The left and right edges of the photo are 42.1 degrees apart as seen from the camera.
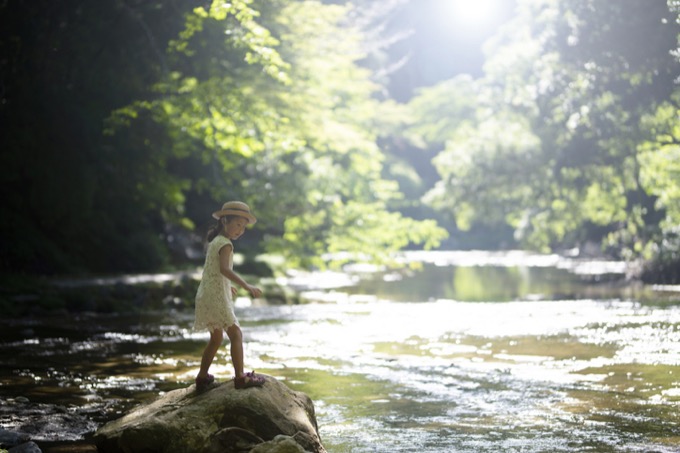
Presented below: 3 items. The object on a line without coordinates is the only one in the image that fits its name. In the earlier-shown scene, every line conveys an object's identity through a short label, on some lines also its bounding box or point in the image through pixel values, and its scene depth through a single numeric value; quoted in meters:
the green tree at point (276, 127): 20.59
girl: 7.62
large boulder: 6.70
